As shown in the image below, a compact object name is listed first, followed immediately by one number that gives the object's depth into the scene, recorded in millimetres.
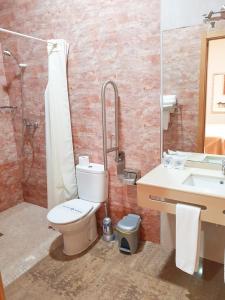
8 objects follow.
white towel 1520
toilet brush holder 2393
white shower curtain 2305
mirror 1743
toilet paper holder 2236
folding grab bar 2043
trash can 2162
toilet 2076
